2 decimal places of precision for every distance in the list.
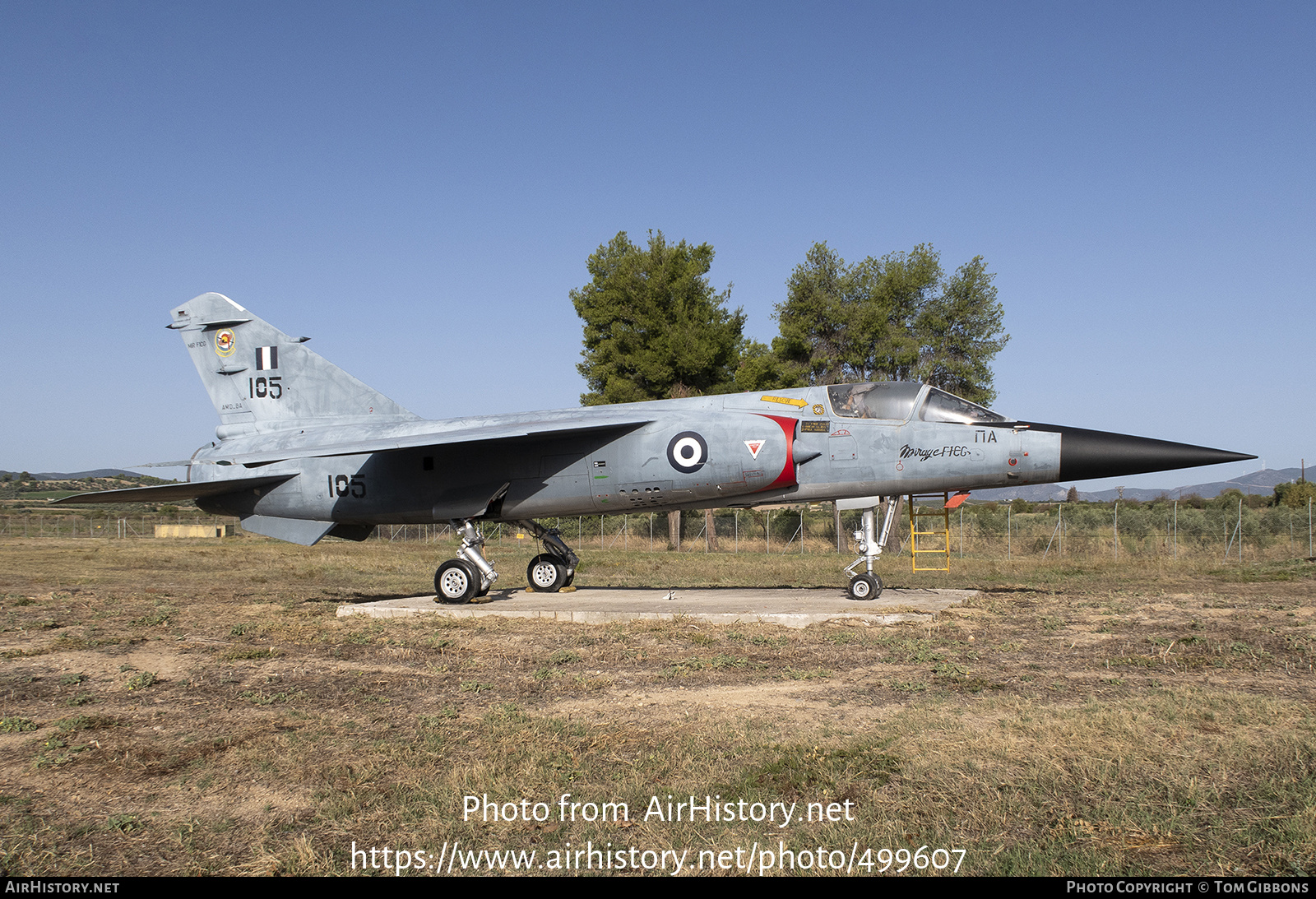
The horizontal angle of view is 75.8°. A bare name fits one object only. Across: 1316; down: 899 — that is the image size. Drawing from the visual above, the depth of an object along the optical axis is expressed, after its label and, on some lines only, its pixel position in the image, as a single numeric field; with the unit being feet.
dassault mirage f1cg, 37.96
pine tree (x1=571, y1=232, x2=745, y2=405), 108.99
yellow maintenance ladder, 40.91
